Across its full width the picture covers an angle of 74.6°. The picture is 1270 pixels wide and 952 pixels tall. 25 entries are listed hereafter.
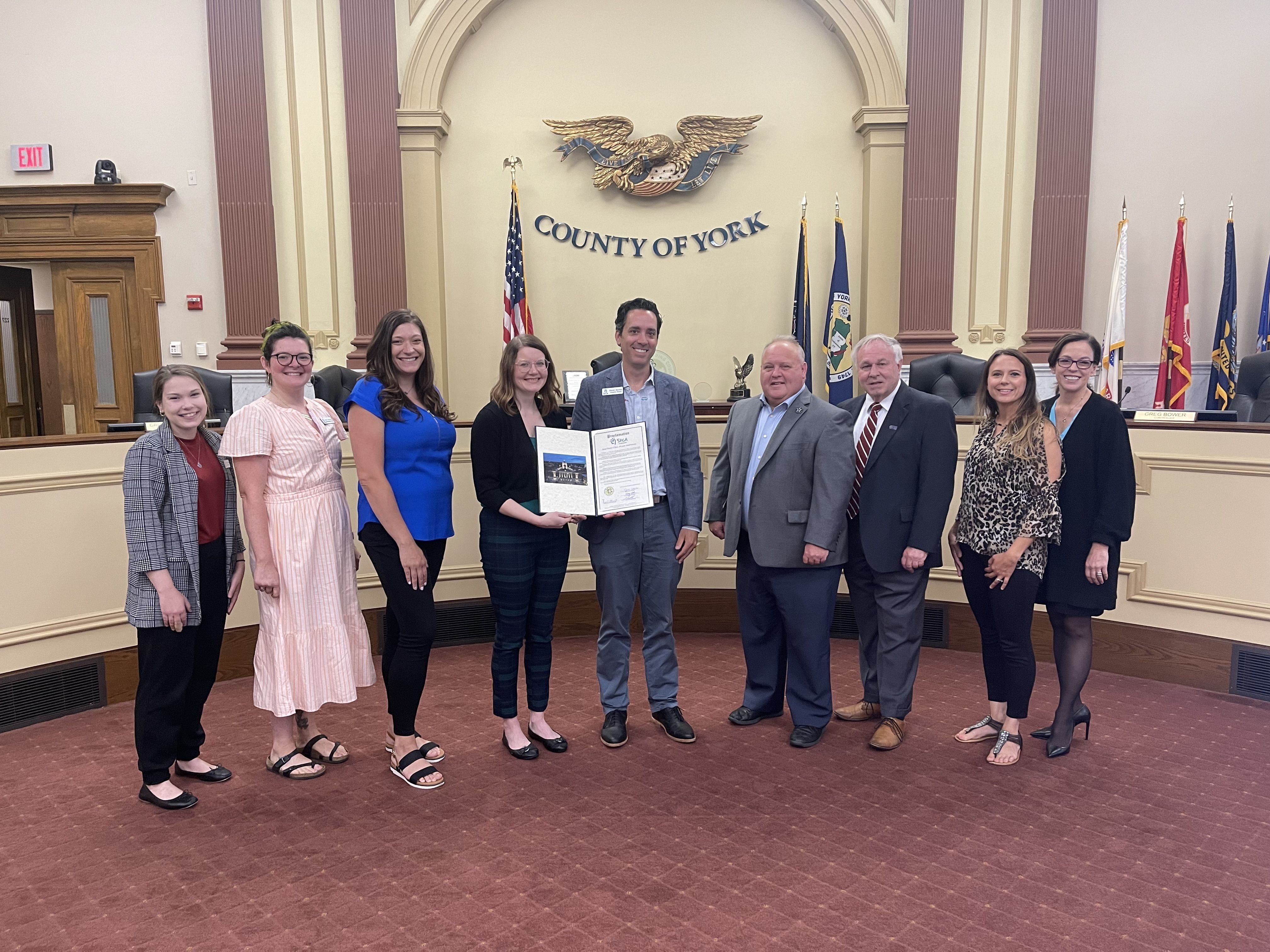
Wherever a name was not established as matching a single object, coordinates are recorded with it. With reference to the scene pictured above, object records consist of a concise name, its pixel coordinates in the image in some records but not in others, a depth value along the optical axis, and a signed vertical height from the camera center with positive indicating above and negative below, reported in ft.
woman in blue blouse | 8.05 -1.01
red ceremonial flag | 18.47 +0.56
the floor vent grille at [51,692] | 10.44 -3.98
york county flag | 19.42 +1.06
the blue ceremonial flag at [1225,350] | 18.42 +0.47
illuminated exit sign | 19.10 +5.14
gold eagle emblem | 19.76 +5.33
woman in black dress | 8.65 -1.31
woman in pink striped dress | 8.11 -1.63
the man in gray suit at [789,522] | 9.36 -1.67
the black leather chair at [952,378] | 17.31 -0.08
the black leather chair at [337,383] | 17.33 -0.07
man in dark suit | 9.30 -1.43
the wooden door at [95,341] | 19.88 +0.99
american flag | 19.35 +2.06
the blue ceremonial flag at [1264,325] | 18.33 +1.01
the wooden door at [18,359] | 21.80 +0.66
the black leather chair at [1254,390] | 14.26 -0.32
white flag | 18.08 +1.05
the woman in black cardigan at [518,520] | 8.72 -1.48
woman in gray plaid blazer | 7.81 -1.75
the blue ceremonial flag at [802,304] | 19.31 +1.66
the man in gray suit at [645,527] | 9.44 -1.71
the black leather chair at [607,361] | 15.31 +0.31
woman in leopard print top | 8.79 -1.58
